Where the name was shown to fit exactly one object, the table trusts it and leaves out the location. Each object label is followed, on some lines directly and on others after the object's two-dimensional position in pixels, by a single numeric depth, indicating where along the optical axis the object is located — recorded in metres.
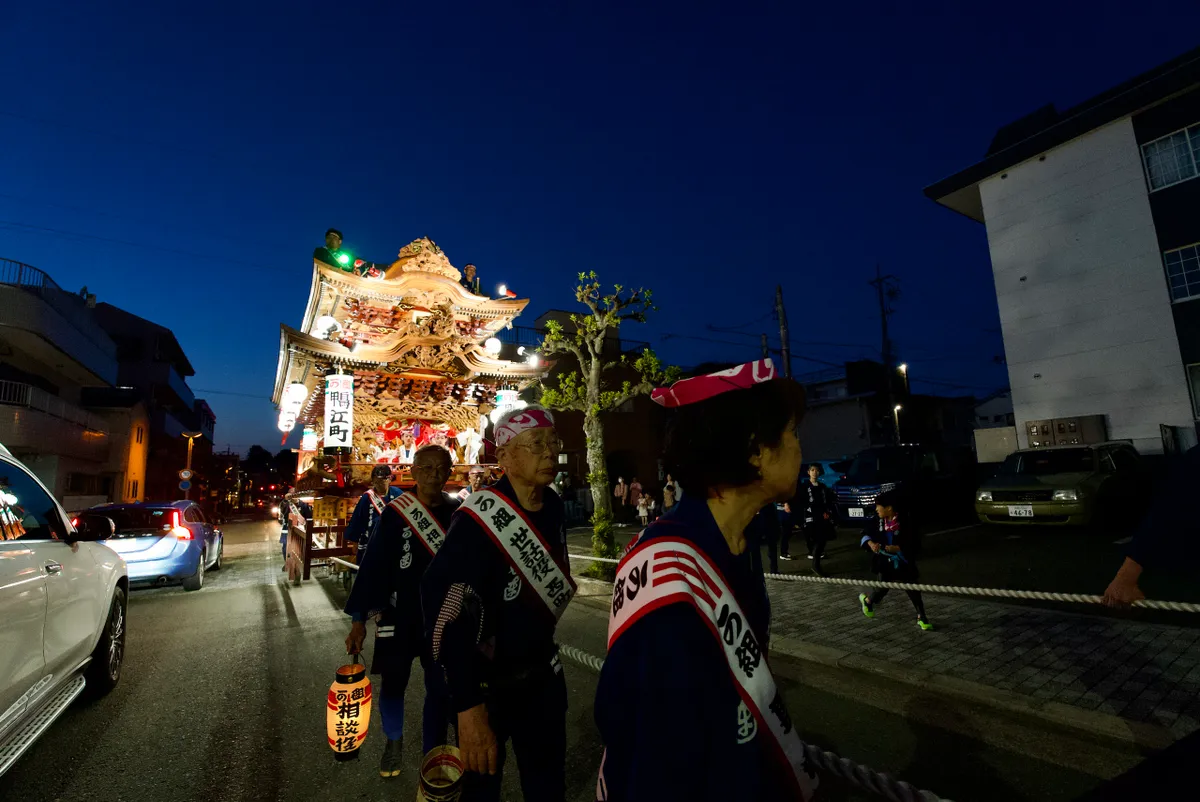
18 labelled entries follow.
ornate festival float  13.70
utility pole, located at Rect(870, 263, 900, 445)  26.64
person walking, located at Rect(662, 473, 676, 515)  10.14
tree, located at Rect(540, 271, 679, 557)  9.72
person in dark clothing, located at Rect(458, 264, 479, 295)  17.22
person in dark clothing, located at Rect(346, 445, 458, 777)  3.42
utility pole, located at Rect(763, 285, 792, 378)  19.06
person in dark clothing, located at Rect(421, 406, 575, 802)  2.05
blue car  8.71
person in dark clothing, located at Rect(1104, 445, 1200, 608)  2.58
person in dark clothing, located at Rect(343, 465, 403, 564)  5.87
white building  12.89
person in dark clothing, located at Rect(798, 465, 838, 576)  9.05
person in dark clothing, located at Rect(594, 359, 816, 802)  1.13
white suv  2.94
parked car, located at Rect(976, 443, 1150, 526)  10.13
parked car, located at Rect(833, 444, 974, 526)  12.88
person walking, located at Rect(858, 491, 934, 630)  6.17
